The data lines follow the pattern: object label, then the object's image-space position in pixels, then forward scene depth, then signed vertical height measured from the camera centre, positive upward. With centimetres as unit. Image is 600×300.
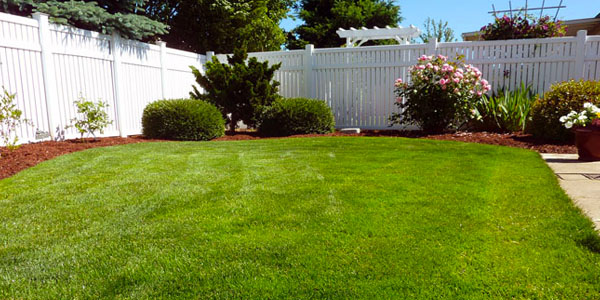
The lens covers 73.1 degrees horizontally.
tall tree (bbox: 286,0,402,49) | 2419 +576
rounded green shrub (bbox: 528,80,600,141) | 638 +6
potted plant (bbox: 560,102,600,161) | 498 -29
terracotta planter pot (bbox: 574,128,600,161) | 496 -43
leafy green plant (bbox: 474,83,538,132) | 752 -2
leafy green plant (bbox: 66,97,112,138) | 683 -5
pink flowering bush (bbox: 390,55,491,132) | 771 +35
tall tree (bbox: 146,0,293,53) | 1296 +314
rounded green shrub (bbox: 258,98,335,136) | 842 -11
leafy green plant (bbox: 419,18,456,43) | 1997 +378
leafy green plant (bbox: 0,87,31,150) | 541 -5
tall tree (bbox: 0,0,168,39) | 736 +188
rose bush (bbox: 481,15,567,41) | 908 +185
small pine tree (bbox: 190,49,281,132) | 886 +57
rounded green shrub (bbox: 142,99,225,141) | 774 -13
